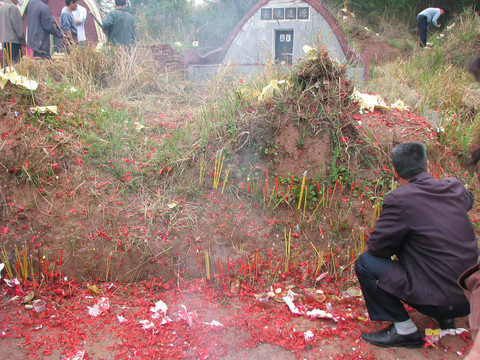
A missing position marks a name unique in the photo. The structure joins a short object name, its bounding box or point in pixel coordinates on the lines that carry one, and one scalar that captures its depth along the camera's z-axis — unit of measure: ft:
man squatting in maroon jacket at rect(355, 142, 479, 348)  6.97
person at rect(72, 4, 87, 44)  22.09
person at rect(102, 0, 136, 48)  21.42
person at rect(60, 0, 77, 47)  20.77
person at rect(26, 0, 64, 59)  18.37
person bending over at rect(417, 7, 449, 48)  30.66
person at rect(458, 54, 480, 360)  4.18
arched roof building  25.18
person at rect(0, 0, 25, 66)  17.65
